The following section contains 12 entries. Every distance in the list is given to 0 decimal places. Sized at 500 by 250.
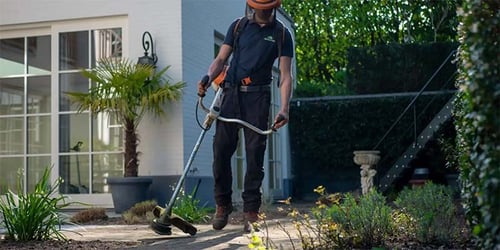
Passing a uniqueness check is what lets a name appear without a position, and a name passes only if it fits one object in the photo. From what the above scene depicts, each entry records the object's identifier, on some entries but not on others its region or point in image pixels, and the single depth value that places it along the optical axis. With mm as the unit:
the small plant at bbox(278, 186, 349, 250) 3803
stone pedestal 11336
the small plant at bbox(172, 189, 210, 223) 6672
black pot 8211
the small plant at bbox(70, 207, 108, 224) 7309
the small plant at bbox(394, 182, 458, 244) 4059
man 5090
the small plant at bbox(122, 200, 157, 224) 7016
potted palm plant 8203
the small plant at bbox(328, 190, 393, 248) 3883
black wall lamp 8656
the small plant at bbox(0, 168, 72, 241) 4641
